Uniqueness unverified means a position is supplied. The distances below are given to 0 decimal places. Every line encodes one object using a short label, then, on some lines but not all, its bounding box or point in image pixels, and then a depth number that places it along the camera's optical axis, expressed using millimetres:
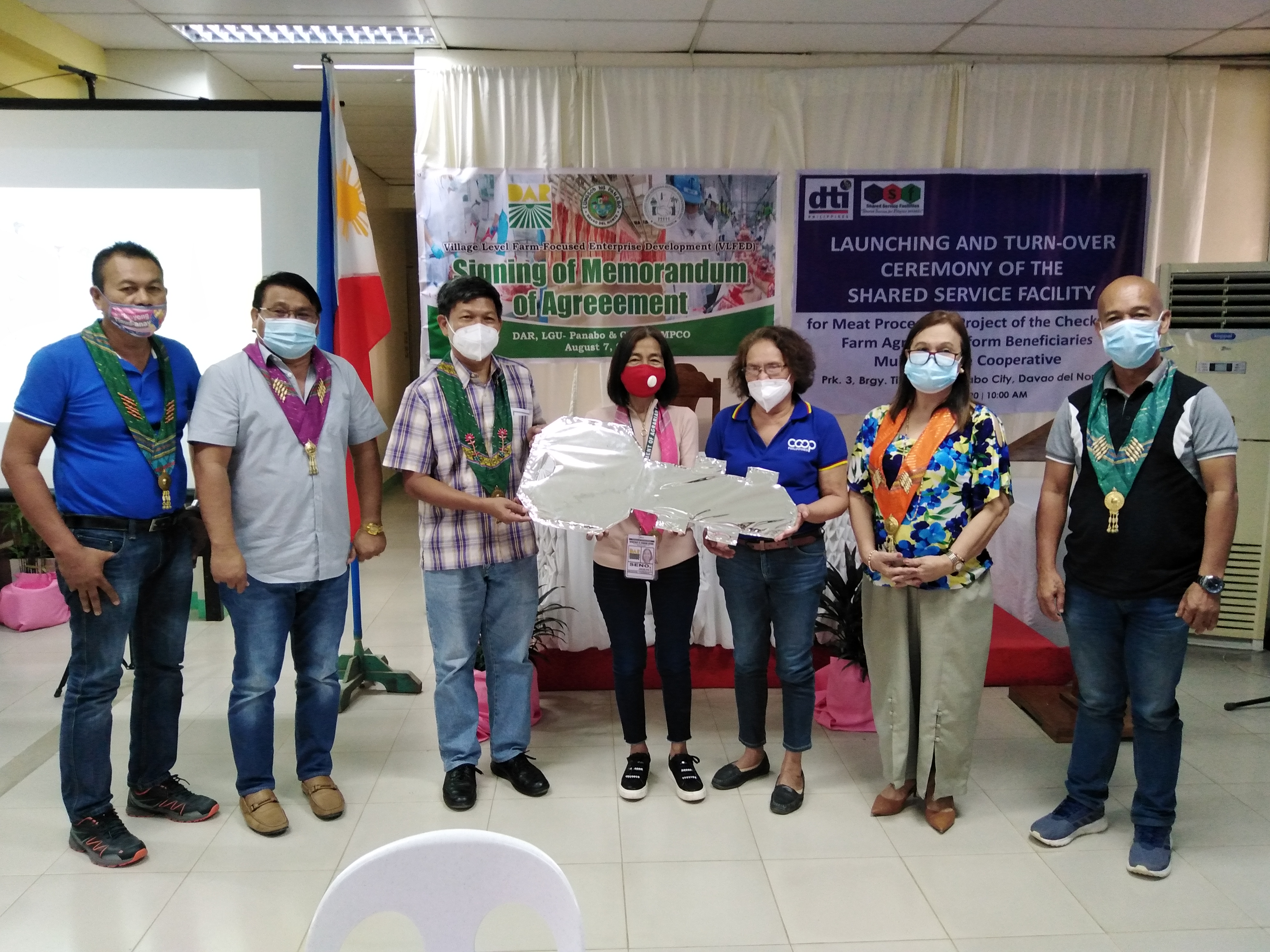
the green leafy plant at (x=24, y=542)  4488
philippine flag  3303
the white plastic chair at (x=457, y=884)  1120
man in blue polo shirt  2232
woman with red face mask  2525
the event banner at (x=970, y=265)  3764
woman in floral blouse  2330
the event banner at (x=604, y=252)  3629
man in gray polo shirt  2352
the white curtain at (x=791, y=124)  3646
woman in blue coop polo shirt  2484
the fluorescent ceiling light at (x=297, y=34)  3789
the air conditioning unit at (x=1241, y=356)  3695
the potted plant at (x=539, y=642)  3221
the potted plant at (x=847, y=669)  3219
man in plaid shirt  2510
